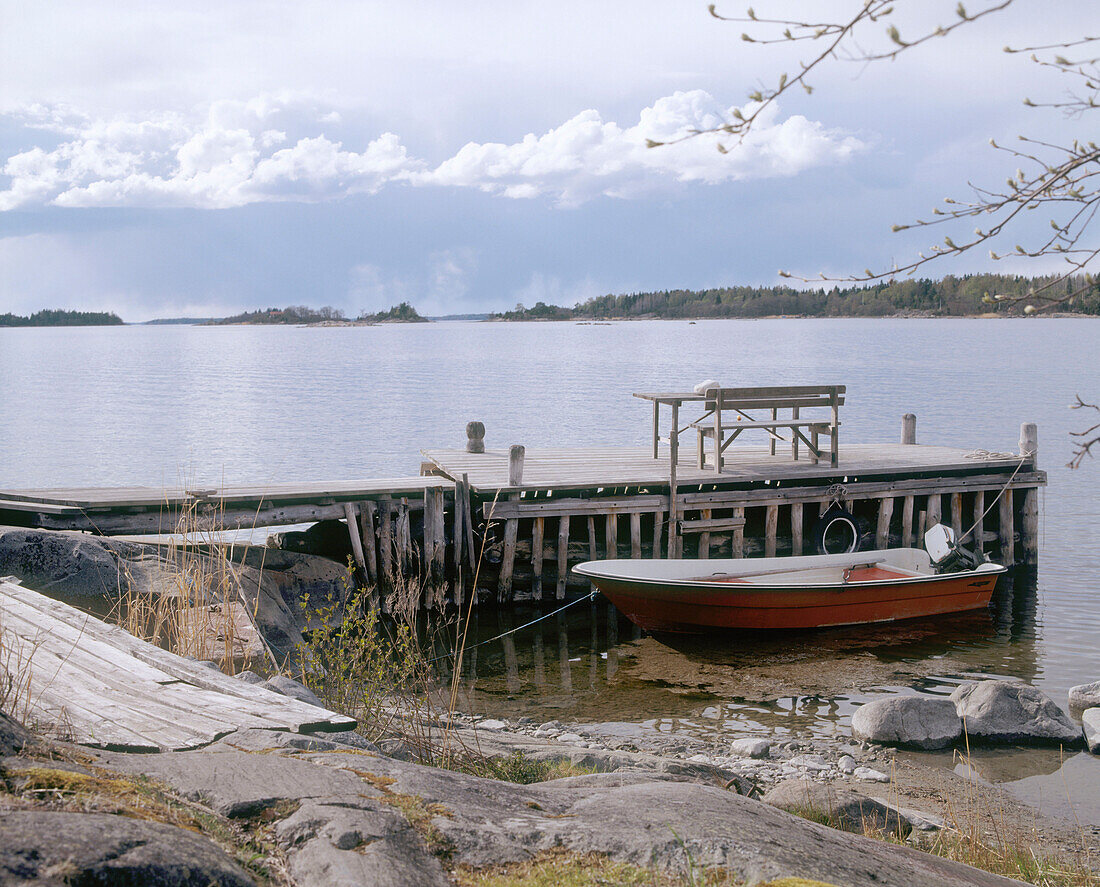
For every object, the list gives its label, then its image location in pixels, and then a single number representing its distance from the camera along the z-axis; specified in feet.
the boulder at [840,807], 19.79
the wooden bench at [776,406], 48.16
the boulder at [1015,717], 30.50
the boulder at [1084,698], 33.94
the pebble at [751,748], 29.12
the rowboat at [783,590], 40.24
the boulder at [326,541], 48.03
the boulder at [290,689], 18.25
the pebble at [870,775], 27.47
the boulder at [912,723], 30.35
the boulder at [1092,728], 29.89
